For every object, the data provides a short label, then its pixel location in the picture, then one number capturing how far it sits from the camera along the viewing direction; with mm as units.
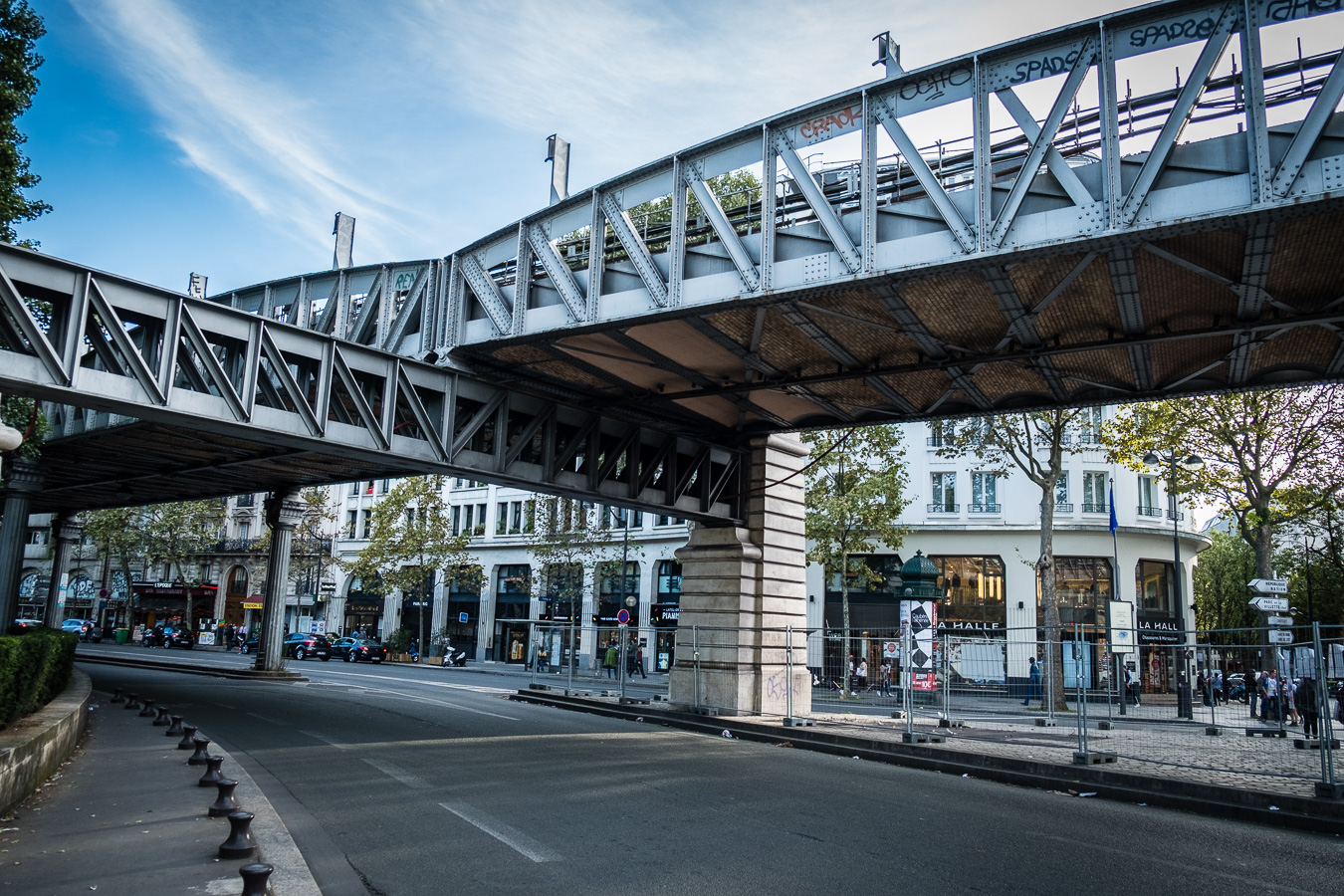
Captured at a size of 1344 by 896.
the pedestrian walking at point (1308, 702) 15230
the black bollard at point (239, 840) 6699
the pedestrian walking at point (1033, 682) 18948
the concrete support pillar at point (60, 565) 39688
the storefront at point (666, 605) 50469
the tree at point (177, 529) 62812
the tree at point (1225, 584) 56250
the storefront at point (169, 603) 73062
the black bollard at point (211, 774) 9234
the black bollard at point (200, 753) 10859
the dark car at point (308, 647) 51781
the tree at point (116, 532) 62219
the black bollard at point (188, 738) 12555
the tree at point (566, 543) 47812
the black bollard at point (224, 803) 8078
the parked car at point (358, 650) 51250
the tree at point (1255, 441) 26953
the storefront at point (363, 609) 65875
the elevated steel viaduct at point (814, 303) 10430
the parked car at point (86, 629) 65250
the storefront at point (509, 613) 57719
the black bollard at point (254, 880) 5176
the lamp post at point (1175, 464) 28438
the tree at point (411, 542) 51688
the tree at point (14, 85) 16219
